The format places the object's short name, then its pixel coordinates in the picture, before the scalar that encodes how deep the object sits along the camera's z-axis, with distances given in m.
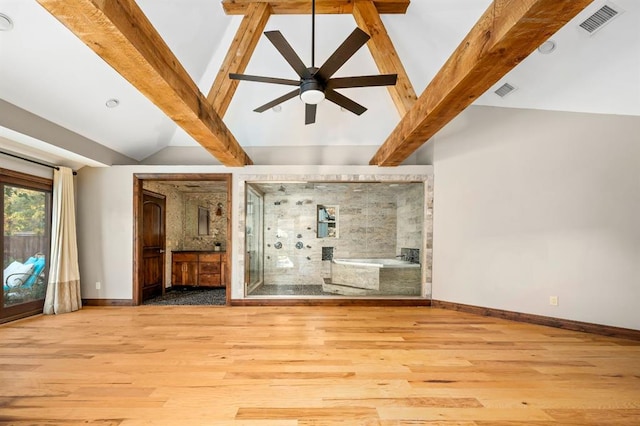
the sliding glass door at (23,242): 4.11
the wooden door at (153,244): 5.84
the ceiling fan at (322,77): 2.30
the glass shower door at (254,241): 5.51
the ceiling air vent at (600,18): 2.74
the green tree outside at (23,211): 4.16
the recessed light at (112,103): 3.96
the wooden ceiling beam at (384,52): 3.38
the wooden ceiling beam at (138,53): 1.51
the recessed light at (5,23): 2.57
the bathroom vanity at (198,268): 6.95
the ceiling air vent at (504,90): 4.08
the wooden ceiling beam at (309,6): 3.49
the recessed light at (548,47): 3.24
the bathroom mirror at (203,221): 7.68
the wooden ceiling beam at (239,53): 3.26
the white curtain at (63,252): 4.61
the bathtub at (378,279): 5.36
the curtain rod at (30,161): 3.99
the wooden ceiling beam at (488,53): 1.57
